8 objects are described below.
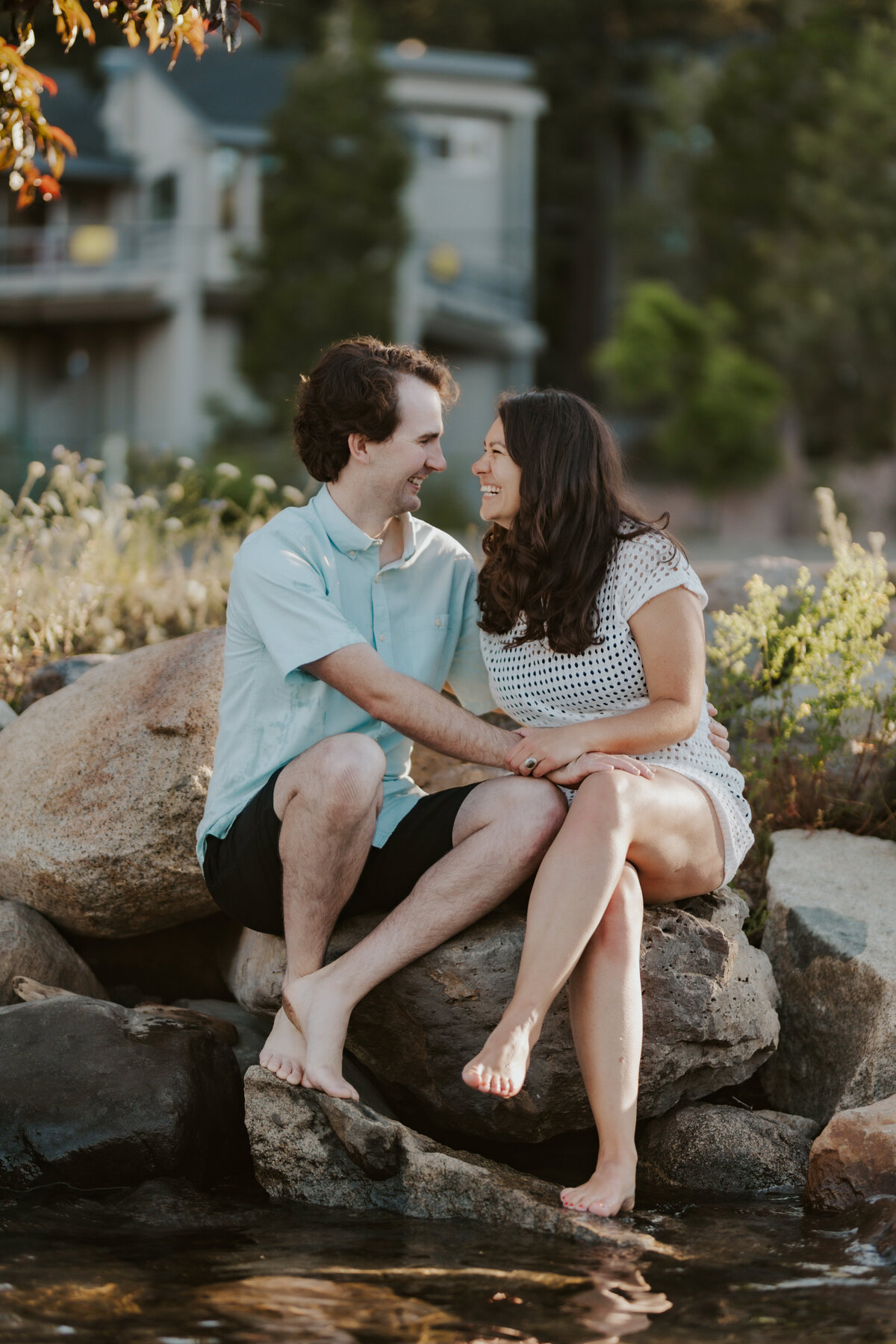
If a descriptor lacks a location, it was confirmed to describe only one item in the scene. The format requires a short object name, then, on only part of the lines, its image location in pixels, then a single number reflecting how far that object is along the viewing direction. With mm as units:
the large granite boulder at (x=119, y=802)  4035
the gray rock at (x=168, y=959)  4418
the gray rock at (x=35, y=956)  4023
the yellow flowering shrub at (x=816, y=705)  4387
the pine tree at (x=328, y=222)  19641
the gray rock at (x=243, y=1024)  3852
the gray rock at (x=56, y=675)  5117
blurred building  22453
